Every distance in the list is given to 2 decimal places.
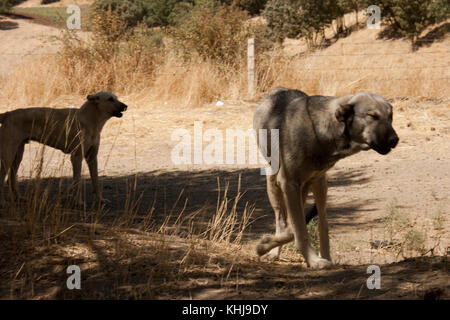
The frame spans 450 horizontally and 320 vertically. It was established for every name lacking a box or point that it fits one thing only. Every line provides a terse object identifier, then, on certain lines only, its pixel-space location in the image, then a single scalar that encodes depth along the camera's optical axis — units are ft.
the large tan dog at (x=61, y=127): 22.93
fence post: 46.01
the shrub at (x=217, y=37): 49.37
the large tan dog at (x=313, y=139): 12.27
